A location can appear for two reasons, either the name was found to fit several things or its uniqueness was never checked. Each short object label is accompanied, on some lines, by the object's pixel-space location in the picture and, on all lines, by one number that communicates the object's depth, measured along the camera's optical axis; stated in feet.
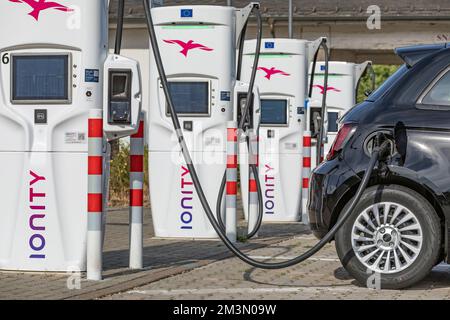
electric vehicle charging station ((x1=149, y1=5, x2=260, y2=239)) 45.96
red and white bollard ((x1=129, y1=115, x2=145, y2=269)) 34.91
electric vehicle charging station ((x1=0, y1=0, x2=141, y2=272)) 33.04
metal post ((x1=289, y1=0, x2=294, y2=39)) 94.89
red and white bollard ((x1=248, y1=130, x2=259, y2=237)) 47.50
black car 30.66
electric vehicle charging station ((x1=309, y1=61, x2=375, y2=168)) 74.69
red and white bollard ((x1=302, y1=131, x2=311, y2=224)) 54.70
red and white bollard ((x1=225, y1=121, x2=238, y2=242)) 43.70
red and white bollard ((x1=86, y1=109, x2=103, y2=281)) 31.99
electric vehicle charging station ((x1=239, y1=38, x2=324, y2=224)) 57.21
